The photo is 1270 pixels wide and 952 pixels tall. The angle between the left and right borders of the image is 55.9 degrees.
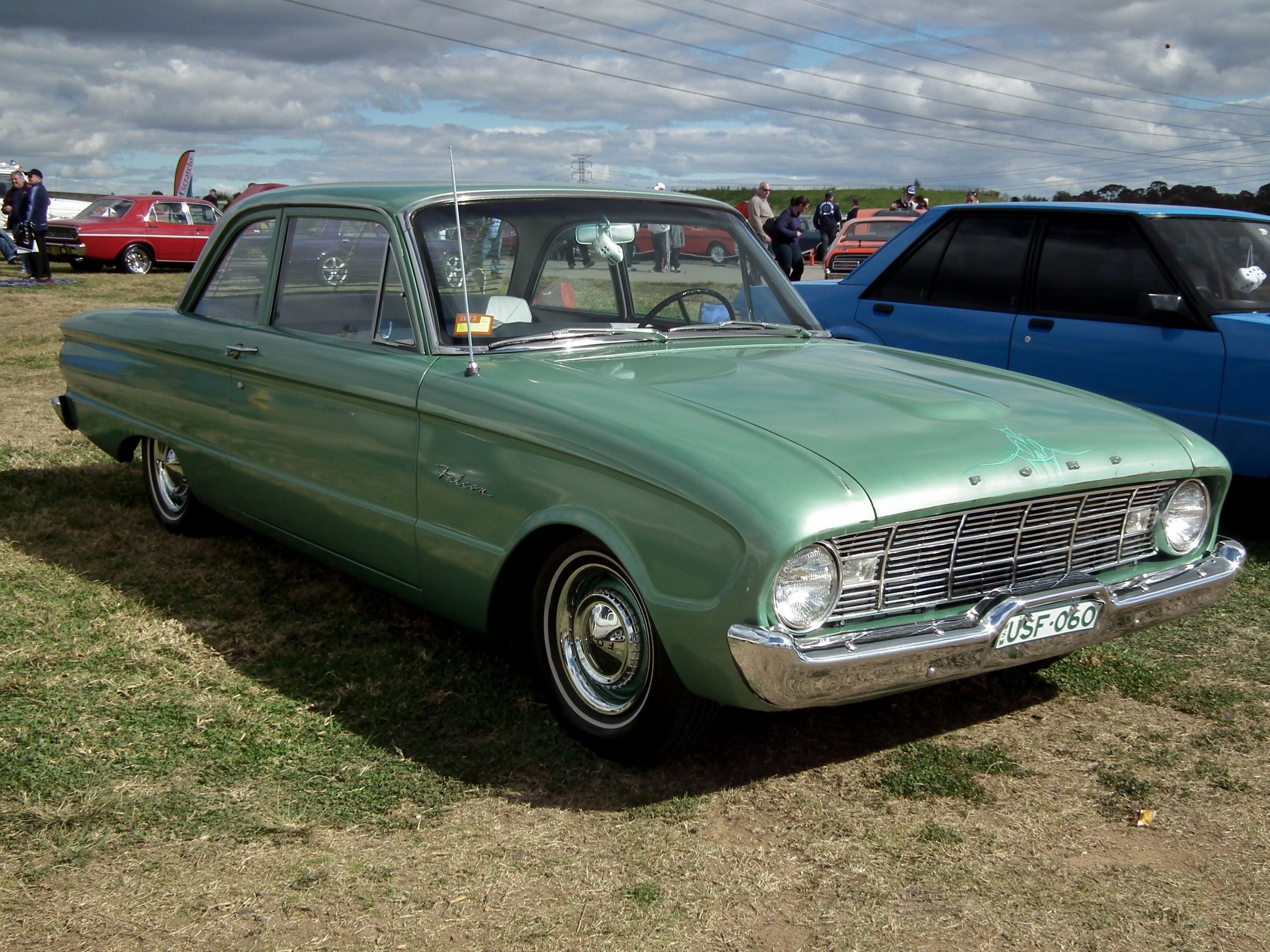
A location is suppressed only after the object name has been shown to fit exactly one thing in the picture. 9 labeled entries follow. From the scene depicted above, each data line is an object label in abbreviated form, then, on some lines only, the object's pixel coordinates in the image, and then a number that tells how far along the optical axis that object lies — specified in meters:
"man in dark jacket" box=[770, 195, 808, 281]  16.73
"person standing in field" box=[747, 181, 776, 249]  17.84
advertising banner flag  32.34
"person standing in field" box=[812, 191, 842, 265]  22.38
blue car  5.40
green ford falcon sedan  2.83
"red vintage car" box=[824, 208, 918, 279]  17.61
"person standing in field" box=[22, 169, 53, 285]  18.27
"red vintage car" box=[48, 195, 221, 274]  21.97
